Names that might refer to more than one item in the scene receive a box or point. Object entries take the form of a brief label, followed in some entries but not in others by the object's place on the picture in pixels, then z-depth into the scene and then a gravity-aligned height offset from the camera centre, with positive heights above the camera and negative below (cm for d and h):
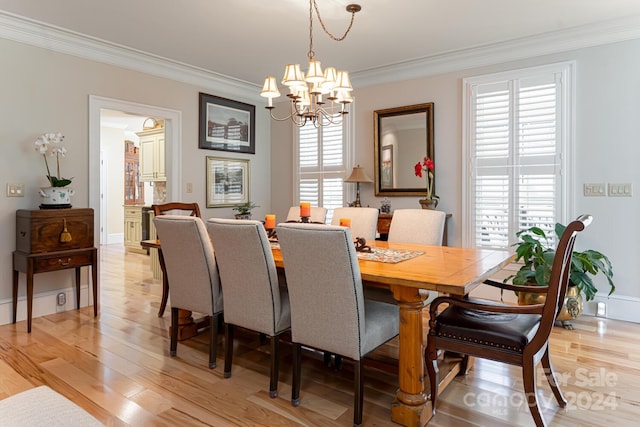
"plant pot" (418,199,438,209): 421 +3
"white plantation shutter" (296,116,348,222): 519 +54
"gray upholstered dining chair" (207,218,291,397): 219 -43
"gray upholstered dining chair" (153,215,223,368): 248 -39
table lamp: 464 +34
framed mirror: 448 +68
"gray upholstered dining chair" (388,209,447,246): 315 -17
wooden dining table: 182 -45
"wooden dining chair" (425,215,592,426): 173 -58
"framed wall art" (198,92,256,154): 498 +104
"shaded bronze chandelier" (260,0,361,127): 259 +82
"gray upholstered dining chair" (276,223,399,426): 186 -46
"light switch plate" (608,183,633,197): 346 +15
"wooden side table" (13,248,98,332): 330 -52
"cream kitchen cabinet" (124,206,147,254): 754 -47
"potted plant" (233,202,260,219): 528 -7
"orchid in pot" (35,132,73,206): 349 +21
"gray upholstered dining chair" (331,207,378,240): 342 -14
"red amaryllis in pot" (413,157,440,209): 422 +30
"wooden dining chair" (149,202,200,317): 361 -6
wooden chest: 334 -22
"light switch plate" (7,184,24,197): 346 +11
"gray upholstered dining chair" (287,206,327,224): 368 -10
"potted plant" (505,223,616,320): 317 -51
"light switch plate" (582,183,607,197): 358 +15
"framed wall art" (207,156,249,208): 512 +30
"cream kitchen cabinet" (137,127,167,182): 695 +87
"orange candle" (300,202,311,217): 294 -4
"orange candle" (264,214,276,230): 312 -13
